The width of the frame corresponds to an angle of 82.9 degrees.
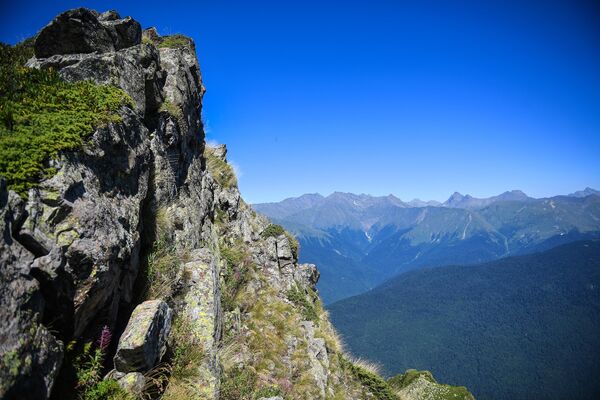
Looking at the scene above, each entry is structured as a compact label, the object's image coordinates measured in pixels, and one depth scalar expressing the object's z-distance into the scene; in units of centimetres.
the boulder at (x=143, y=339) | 532
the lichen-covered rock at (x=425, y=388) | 2475
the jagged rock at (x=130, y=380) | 521
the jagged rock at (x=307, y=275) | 2281
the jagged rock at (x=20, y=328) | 352
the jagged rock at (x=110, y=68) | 794
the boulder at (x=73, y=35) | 898
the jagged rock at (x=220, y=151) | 2453
